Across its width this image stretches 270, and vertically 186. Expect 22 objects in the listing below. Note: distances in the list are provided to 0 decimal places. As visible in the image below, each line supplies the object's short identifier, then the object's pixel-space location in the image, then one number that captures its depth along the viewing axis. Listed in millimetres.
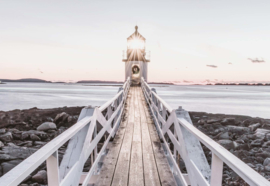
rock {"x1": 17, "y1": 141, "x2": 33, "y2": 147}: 9414
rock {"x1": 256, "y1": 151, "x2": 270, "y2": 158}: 8297
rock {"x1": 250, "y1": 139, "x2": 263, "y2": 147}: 9774
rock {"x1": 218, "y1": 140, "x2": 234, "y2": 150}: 9362
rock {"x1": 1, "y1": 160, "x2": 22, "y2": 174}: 6652
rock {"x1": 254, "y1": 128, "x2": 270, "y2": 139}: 11028
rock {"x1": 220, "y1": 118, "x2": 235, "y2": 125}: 15229
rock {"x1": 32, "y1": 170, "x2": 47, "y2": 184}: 6059
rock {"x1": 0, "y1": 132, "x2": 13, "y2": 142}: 9969
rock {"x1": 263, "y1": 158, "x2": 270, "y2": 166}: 7507
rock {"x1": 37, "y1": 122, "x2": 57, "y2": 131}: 12108
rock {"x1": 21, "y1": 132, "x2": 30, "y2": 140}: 10348
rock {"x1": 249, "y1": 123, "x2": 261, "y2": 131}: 13284
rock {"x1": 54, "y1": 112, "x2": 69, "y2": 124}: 14477
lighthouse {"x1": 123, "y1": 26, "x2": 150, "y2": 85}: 23531
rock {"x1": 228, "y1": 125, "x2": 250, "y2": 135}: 12242
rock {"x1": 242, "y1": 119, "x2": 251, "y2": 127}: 15616
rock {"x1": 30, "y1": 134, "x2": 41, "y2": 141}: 10273
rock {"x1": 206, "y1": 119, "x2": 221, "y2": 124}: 15589
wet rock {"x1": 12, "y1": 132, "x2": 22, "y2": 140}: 10462
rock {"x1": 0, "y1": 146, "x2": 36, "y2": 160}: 7508
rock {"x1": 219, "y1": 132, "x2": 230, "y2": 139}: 11030
